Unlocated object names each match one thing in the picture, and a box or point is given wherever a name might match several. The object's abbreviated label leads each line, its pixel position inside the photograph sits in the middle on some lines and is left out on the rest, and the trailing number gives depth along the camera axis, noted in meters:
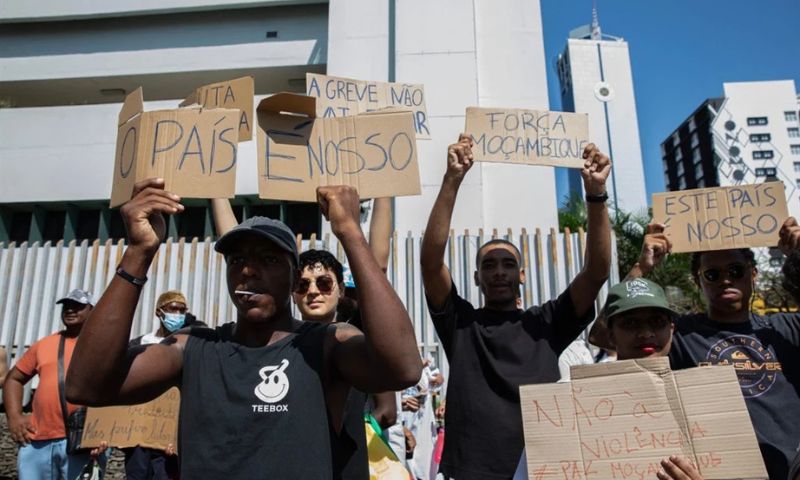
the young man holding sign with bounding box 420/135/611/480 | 2.62
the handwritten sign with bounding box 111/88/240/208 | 2.29
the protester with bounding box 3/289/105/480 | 4.62
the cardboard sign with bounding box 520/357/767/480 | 1.97
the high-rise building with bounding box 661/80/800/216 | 82.19
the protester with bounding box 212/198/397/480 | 2.87
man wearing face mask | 4.30
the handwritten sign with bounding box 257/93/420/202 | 2.44
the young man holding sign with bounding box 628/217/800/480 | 2.48
